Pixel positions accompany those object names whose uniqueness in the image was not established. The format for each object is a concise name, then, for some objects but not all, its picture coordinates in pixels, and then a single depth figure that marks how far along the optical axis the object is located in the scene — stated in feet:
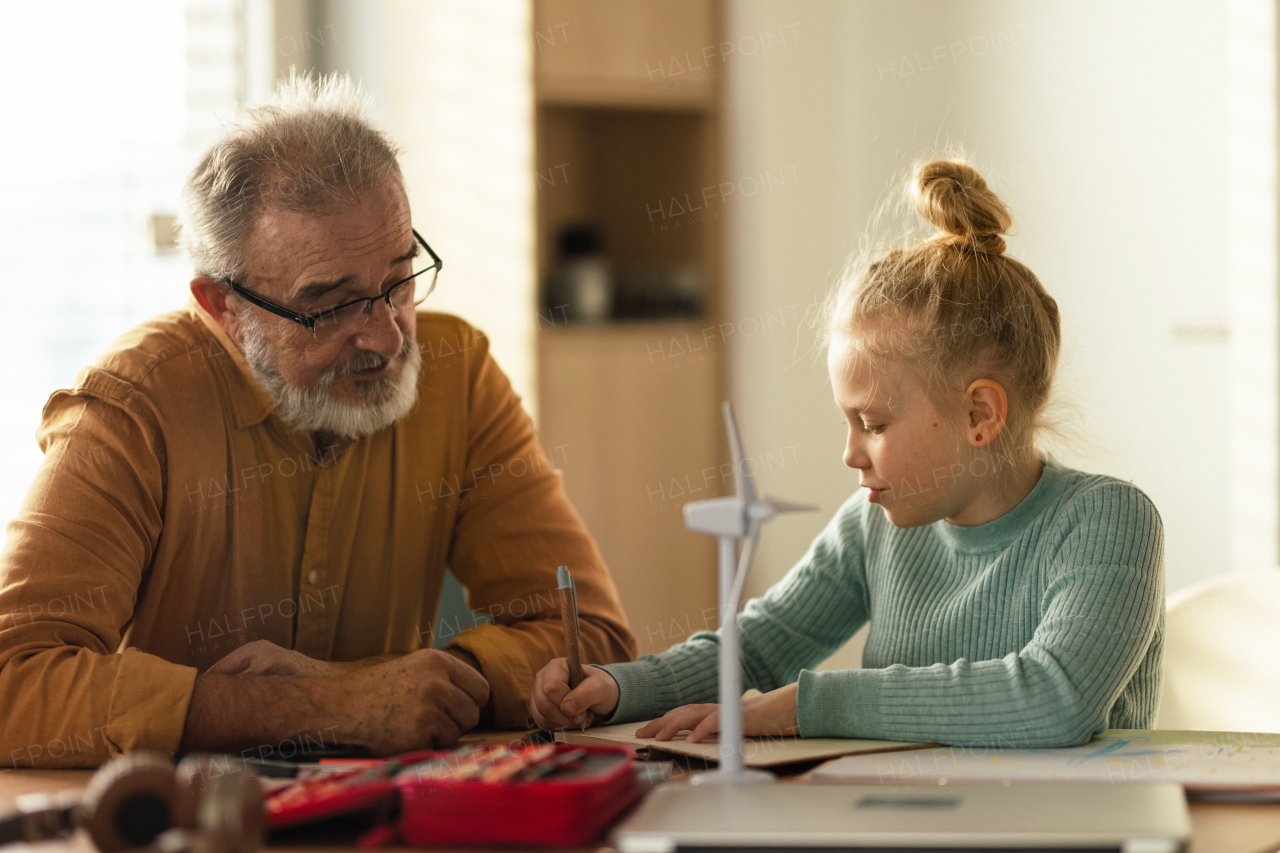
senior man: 4.30
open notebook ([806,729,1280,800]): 3.02
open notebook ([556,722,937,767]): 3.33
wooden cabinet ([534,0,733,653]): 9.95
